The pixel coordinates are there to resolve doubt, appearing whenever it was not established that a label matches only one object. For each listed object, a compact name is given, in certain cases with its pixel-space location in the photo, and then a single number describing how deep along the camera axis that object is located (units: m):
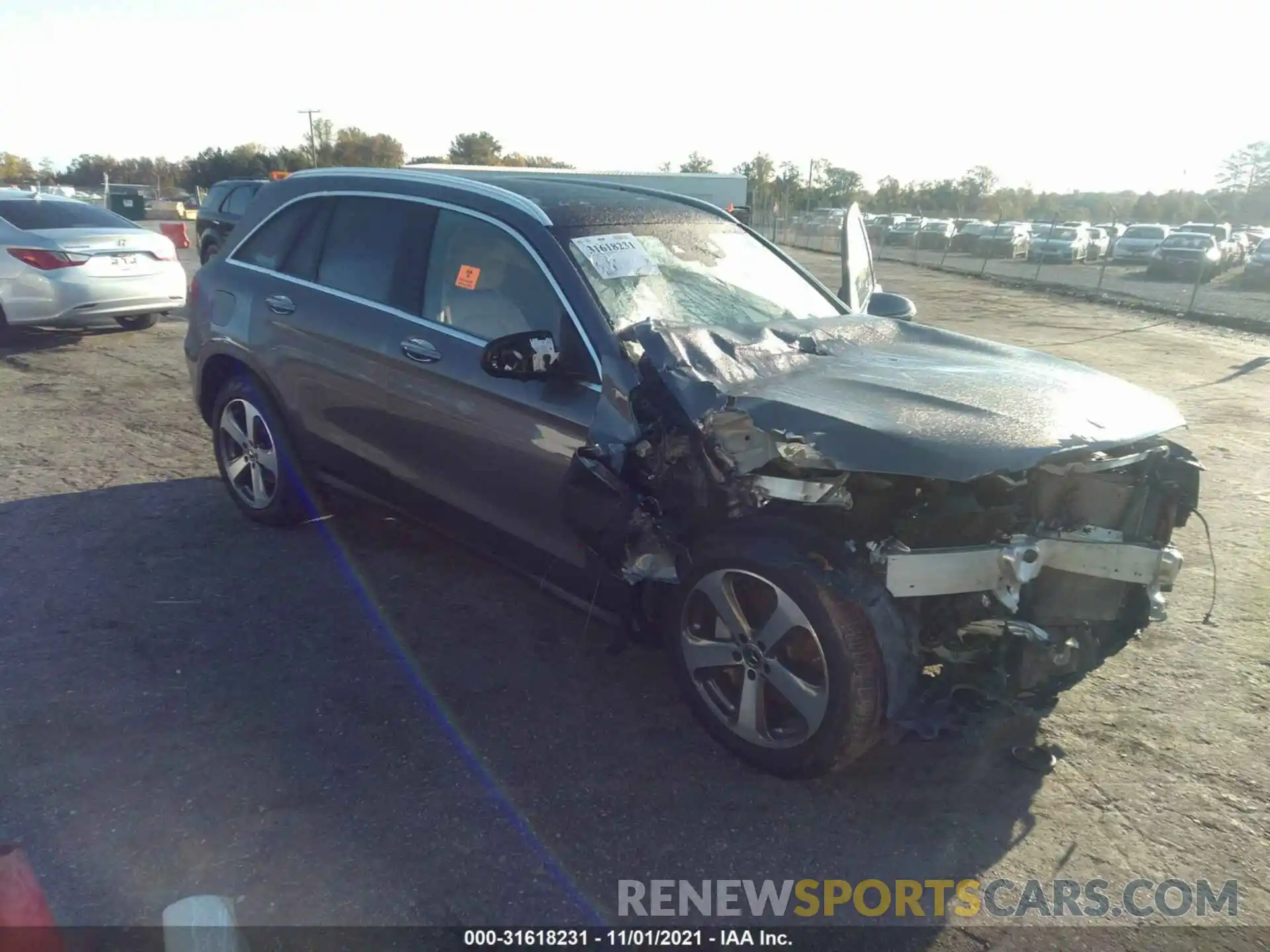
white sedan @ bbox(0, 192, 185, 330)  9.91
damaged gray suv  3.04
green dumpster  28.34
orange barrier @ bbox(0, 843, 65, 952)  2.28
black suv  16.14
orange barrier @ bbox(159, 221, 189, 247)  20.08
